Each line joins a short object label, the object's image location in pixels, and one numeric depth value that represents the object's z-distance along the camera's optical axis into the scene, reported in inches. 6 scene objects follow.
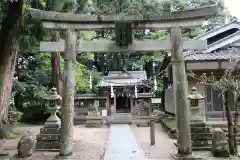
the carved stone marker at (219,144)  230.5
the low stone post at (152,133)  308.7
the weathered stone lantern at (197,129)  270.4
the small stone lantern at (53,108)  290.8
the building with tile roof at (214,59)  406.2
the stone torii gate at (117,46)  207.7
